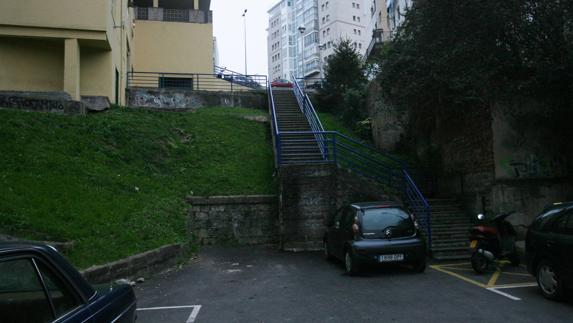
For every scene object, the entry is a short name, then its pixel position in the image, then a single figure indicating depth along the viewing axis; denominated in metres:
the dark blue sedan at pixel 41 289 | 2.67
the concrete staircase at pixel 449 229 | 10.74
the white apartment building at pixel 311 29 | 98.38
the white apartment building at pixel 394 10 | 38.56
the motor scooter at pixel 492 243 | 8.76
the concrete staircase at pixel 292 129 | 15.13
